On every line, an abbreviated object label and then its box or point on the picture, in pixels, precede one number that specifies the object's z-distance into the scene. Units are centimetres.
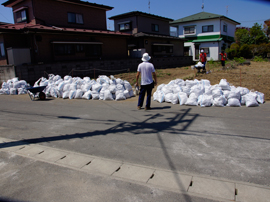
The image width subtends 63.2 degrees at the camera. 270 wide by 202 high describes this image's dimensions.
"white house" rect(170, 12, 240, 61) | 3331
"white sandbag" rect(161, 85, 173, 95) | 838
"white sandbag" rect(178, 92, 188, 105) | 764
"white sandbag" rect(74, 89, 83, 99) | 983
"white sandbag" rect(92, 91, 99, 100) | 948
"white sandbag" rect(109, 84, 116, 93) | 927
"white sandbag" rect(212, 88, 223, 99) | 736
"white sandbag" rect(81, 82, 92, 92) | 993
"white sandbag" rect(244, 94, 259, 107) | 696
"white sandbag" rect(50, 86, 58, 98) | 1073
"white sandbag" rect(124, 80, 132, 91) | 964
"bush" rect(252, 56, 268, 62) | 2626
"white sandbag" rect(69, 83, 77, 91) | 1017
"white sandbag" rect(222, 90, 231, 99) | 745
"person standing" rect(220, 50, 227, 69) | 1813
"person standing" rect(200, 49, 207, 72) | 1559
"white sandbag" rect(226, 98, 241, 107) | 710
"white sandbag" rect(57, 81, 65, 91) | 1043
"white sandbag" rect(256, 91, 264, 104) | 732
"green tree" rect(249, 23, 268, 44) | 3484
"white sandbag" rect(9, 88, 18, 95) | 1252
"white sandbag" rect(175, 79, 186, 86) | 885
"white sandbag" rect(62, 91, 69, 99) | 1019
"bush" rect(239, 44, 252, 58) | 3125
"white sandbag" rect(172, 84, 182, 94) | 817
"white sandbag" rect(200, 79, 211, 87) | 846
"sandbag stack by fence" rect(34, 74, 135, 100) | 930
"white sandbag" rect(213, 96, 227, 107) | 717
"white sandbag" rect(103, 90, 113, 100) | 914
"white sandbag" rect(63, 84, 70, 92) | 1034
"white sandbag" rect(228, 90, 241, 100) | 723
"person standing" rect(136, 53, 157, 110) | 698
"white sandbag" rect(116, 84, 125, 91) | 935
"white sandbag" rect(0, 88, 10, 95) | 1281
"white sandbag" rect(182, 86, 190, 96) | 802
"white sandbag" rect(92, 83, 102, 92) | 966
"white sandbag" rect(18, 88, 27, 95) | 1248
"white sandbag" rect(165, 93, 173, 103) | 803
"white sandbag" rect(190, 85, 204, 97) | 774
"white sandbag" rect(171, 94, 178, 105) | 784
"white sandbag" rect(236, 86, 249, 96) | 747
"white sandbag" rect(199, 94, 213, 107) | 726
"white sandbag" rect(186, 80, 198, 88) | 840
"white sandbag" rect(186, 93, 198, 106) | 745
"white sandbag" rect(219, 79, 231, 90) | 781
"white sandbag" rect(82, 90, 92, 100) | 961
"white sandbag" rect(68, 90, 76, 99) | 994
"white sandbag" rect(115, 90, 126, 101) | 906
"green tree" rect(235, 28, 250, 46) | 3575
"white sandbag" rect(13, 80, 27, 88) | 1256
